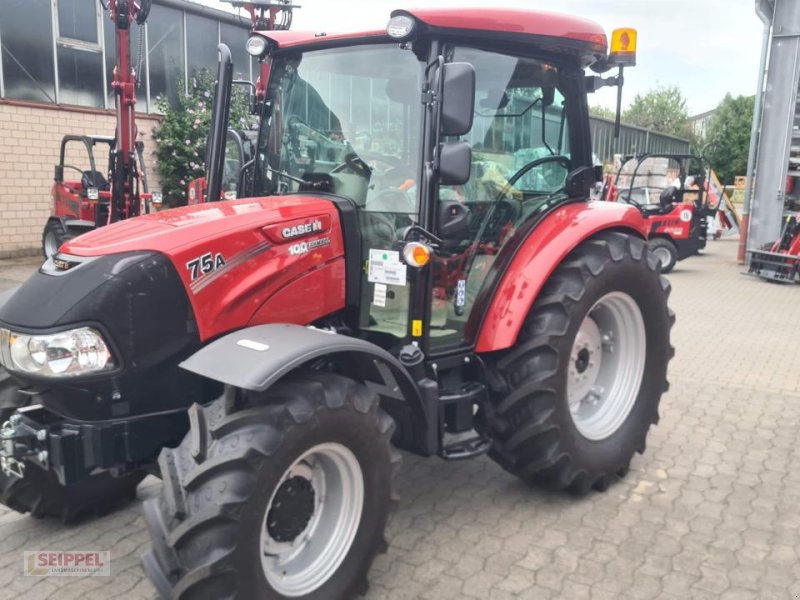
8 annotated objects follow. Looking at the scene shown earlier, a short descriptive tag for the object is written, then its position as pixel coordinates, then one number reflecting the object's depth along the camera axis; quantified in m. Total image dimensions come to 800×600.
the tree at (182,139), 14.83
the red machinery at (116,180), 9.49
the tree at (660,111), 54.12
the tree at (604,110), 44.97
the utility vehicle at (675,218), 12.97
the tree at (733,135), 33.72
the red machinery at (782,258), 11.83
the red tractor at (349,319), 2.58
